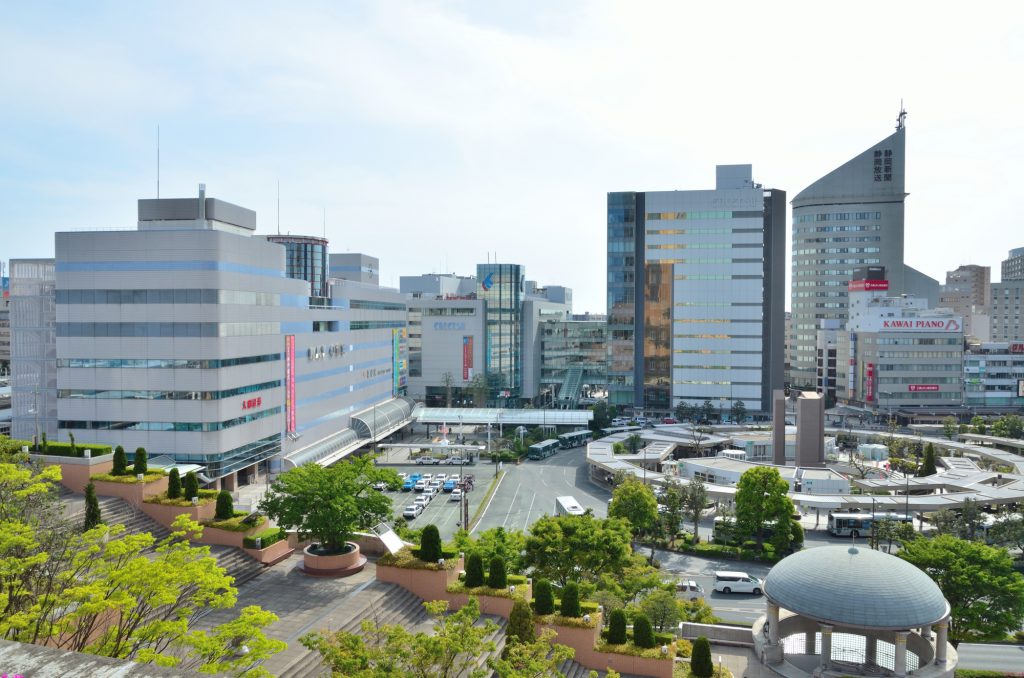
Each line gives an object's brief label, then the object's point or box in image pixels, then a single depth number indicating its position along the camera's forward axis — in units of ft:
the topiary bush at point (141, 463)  130.31
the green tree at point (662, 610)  110.32
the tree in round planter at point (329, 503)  114.52
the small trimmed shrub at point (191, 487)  130.17
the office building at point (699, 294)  398.62
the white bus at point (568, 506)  192.79
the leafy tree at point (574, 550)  120.47
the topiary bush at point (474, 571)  109.29
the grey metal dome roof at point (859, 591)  101.35
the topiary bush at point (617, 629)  100.78
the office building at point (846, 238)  564.71
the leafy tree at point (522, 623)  90.27
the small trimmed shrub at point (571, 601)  102.29
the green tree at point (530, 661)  59.51
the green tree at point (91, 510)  103.81
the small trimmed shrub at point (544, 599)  103.50
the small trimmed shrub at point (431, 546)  113.39
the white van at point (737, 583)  155.43
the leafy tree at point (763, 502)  181.06
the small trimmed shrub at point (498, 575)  108.17
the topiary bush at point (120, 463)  132.36
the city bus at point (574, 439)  333.03
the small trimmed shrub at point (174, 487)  129.59
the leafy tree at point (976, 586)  116.78
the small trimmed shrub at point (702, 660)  95.45
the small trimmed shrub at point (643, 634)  100.07
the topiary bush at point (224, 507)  126.41
